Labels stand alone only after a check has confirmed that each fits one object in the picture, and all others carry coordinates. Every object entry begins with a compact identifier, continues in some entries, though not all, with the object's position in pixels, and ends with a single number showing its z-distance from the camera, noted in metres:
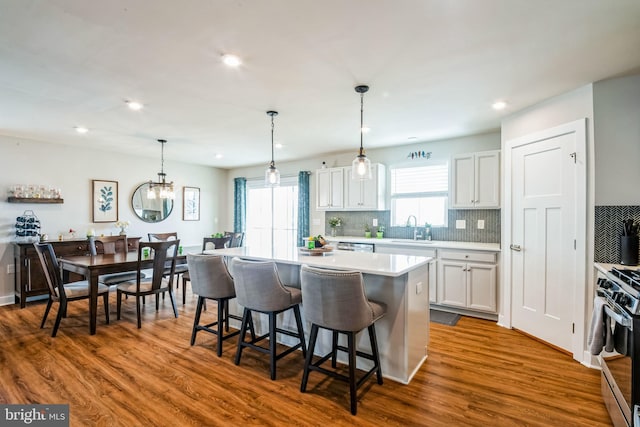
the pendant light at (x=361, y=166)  2.88
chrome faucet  5.04
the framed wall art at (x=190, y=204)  6.91
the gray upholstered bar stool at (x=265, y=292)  2.57
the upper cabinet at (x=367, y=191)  5.27
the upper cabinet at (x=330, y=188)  5.64
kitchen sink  4.65
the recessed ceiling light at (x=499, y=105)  3.35
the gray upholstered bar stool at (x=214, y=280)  3.01
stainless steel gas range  1.67
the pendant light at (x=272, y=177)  3.38
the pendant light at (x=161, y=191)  4.66
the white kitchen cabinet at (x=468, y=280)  4.00
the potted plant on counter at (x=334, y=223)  5.90
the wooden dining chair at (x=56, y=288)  3.50
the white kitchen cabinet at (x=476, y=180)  4.21
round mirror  6.08
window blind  4.93
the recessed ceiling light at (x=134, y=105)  3.34
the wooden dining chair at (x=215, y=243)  4.71
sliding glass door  6.82
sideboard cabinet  4.56
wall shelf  4.63
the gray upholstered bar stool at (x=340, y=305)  2.15
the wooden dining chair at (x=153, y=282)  3.88
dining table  3.53
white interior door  3.00
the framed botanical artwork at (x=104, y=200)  5.54
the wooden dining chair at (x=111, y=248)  4.36
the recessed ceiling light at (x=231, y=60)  2.36
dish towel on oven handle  2.01
